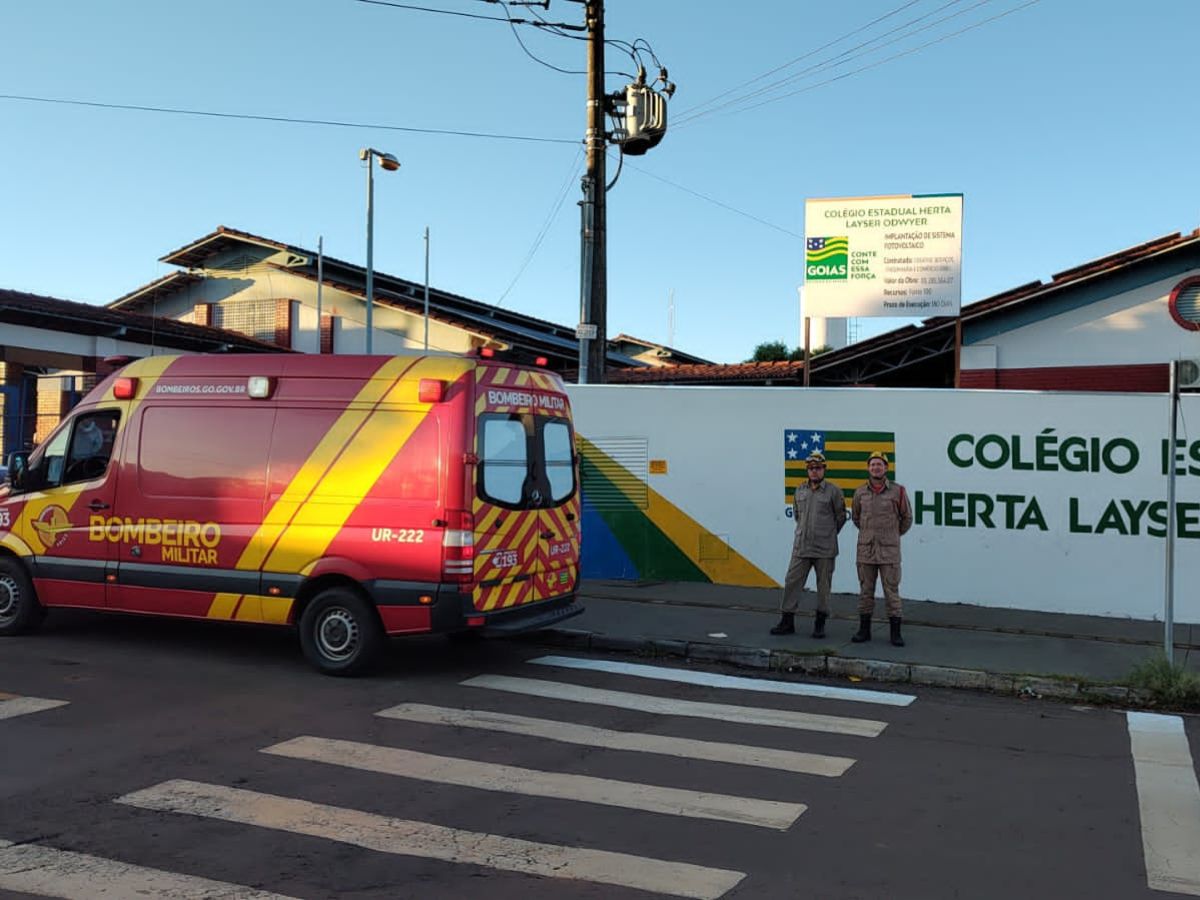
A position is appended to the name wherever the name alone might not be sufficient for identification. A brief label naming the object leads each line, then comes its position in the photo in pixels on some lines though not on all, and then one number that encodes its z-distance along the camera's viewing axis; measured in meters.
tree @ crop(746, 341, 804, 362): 67.75
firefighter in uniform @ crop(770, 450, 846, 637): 10.13
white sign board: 13.69
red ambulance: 8.31
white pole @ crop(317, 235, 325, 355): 30.69
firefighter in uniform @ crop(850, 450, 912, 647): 9.79
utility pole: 14.33
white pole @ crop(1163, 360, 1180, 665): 8.55
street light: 23.19
